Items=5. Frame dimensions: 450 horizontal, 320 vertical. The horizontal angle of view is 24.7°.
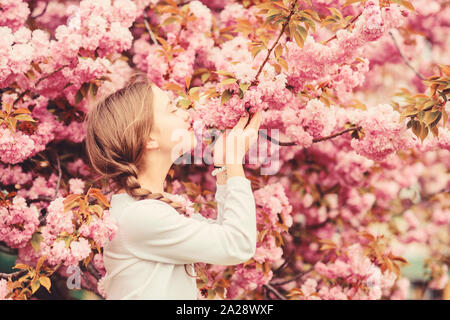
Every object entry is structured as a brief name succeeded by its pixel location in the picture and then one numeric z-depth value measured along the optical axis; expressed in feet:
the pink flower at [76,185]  9.76
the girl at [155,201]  7.30
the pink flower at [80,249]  7.70
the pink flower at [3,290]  8.57
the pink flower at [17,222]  8.95
